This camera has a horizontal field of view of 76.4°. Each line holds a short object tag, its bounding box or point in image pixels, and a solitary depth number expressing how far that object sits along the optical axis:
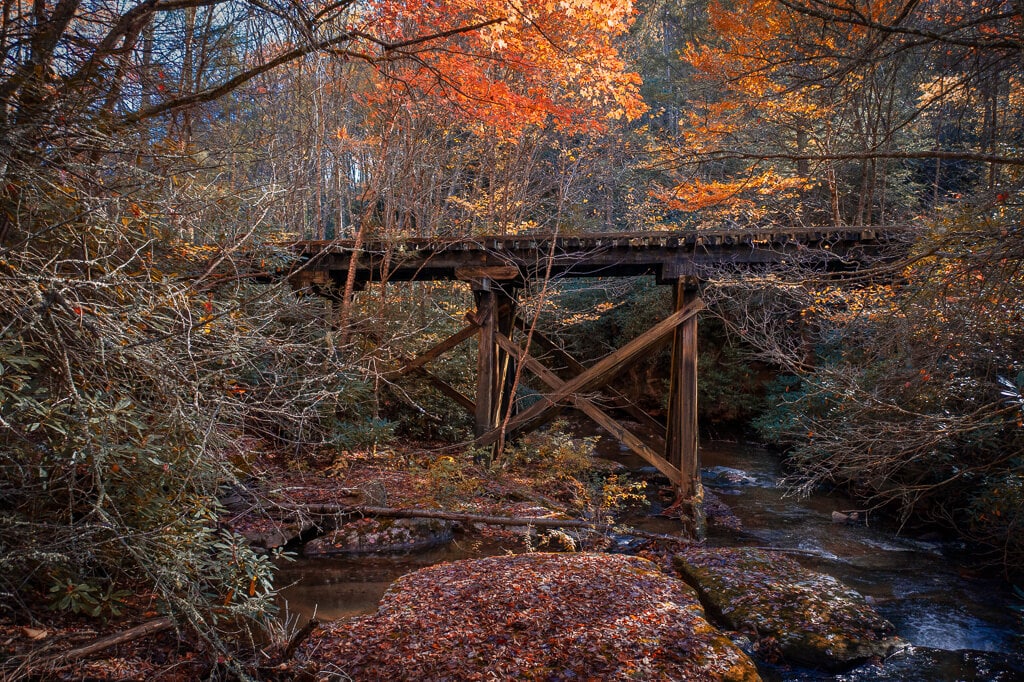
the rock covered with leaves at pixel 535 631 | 3.73
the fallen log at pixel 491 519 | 6.68
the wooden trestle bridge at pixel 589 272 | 7.44
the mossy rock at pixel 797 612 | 4.50
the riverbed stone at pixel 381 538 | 6.44
